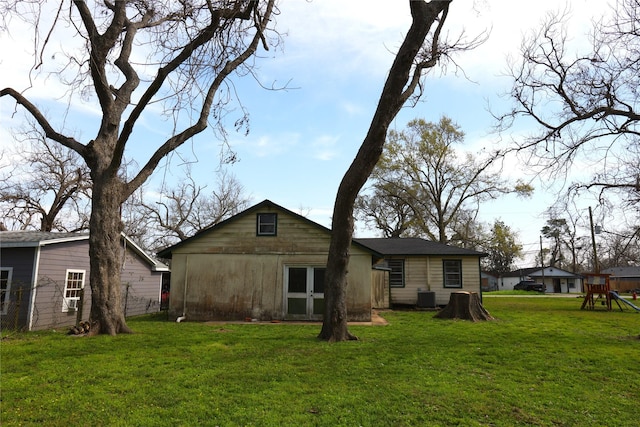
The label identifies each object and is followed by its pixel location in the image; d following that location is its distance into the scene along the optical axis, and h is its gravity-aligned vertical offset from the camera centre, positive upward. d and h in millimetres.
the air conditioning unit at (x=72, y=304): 13727 -1061
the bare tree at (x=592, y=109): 11336 +4959
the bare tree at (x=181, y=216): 33750 +5037
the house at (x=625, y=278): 52406 +369
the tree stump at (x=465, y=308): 14641 -1092
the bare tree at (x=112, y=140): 9430 +3599
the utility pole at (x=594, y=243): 27911 +2578
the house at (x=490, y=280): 63244 -225
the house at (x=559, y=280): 54812 -29
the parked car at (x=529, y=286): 50969 -889
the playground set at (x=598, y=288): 20125 -397
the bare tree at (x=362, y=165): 8727 +2527
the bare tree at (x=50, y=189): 25916 +5280
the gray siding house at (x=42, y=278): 12109 -173
